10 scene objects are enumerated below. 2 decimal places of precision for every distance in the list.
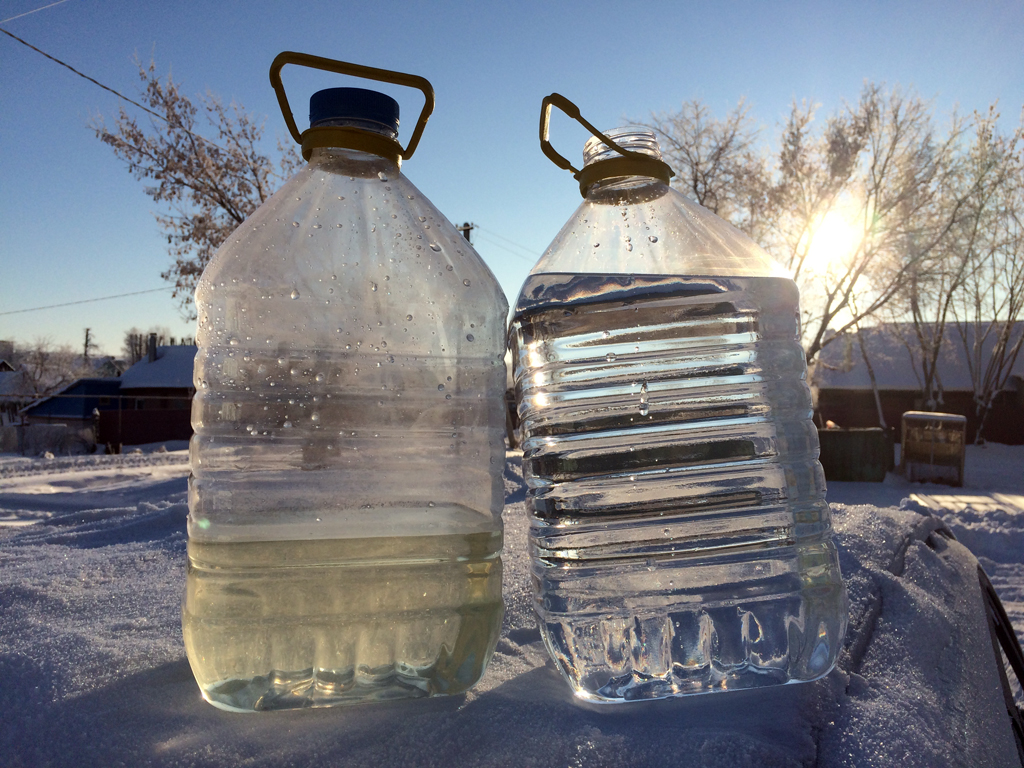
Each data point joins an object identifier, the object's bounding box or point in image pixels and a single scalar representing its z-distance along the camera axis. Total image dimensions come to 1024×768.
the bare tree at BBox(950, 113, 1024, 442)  16.50
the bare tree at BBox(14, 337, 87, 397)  42.39
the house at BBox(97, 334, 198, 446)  20.88
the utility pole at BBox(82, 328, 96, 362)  51.17
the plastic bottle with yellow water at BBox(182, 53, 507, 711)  0.85
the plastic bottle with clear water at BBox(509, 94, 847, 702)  0.95
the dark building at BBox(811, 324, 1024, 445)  20.41
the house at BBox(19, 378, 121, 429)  27.69
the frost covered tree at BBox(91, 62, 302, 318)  11.14
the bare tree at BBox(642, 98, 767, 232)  13.81
